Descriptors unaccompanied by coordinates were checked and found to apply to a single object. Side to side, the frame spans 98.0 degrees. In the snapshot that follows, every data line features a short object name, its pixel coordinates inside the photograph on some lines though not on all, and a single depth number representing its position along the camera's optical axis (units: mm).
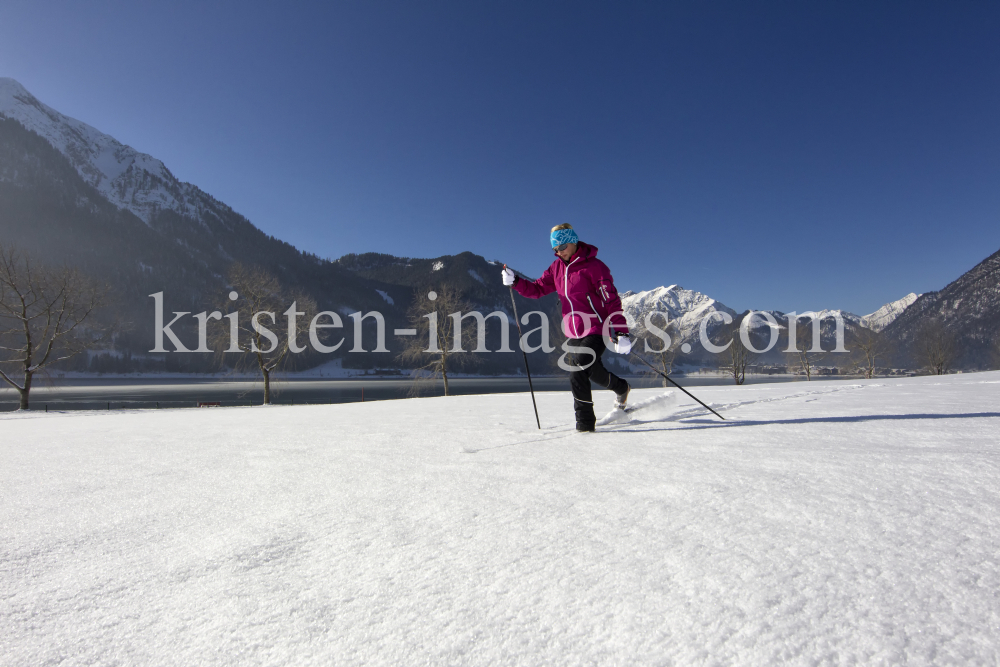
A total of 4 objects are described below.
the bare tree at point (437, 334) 25375
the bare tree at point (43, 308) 17141
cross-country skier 3801
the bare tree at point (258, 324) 20547
